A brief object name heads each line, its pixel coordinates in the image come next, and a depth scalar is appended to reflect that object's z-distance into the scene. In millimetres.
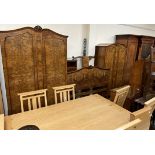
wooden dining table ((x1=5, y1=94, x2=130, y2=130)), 1587
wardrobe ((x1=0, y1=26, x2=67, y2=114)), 2357
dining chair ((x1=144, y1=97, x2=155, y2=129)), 1584
